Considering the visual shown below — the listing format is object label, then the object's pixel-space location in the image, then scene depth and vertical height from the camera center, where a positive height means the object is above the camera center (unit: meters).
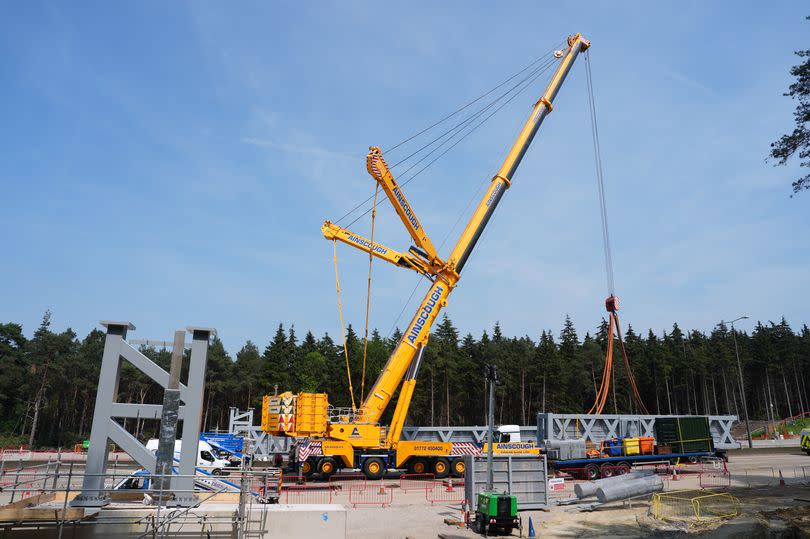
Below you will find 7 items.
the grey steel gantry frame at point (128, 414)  10.66 +0.07
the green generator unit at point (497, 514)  15.69 -2.57
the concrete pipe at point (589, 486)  20.59 -2.36
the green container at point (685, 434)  29.30 -0.58
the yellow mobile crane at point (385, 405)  25.52 +0.59
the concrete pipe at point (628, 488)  19.64 -2.35
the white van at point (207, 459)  26.39 -1.98
